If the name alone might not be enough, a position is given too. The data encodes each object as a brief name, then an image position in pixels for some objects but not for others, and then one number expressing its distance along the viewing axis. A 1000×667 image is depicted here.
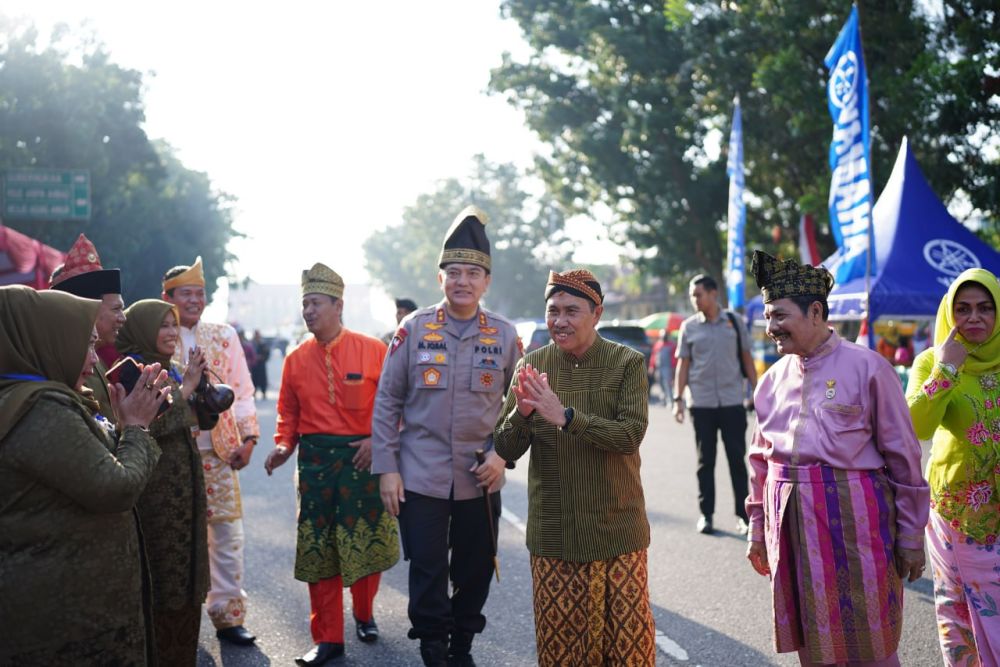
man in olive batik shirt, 3.81
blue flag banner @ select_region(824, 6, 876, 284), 10.79
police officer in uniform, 4.70
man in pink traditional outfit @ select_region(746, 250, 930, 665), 3.49
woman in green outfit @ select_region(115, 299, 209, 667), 4.34
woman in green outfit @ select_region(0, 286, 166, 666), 2.83
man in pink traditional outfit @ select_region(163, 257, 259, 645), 5.58
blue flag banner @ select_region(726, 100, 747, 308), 17.69
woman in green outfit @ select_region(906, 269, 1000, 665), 3.99
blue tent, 11.66
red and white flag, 22.67
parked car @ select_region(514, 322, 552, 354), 24.61
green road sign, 27.45
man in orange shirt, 5.31
